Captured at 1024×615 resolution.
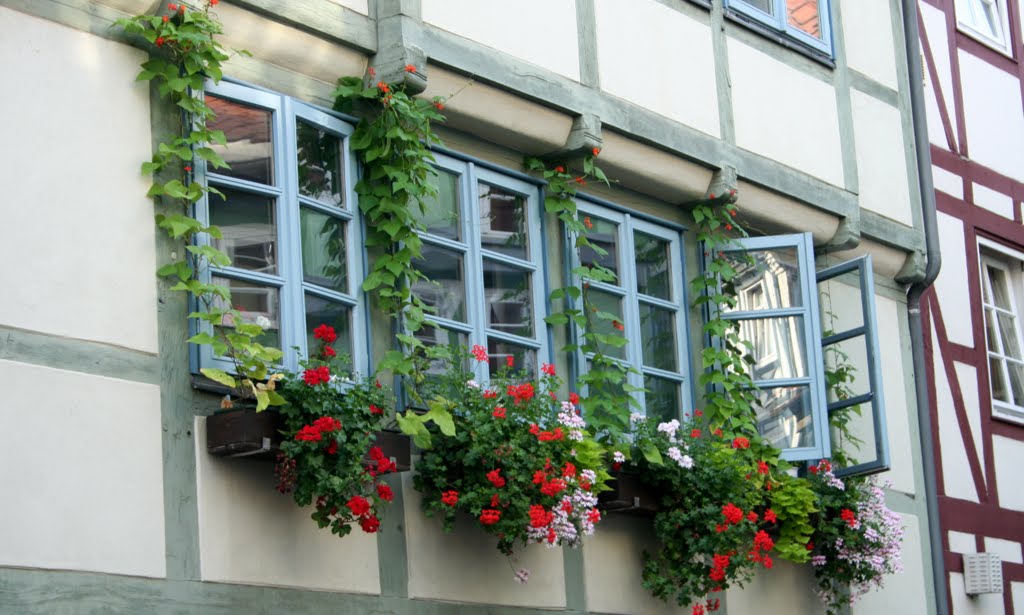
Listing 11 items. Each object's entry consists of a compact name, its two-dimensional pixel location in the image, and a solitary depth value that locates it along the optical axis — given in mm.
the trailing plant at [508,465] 7926
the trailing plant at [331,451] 7184
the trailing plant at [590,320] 9031
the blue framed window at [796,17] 10562
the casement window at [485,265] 8570
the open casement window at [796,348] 10125
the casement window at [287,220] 7582
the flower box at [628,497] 8844
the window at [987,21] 13336
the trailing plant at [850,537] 9930
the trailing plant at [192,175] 7199
